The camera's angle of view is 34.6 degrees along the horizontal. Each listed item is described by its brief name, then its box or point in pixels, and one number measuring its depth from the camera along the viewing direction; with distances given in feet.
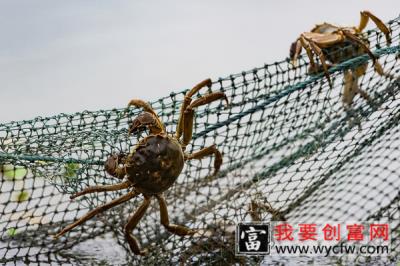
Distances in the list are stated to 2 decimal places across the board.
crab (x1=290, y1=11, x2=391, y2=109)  11.07
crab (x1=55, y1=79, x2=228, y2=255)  9.28
